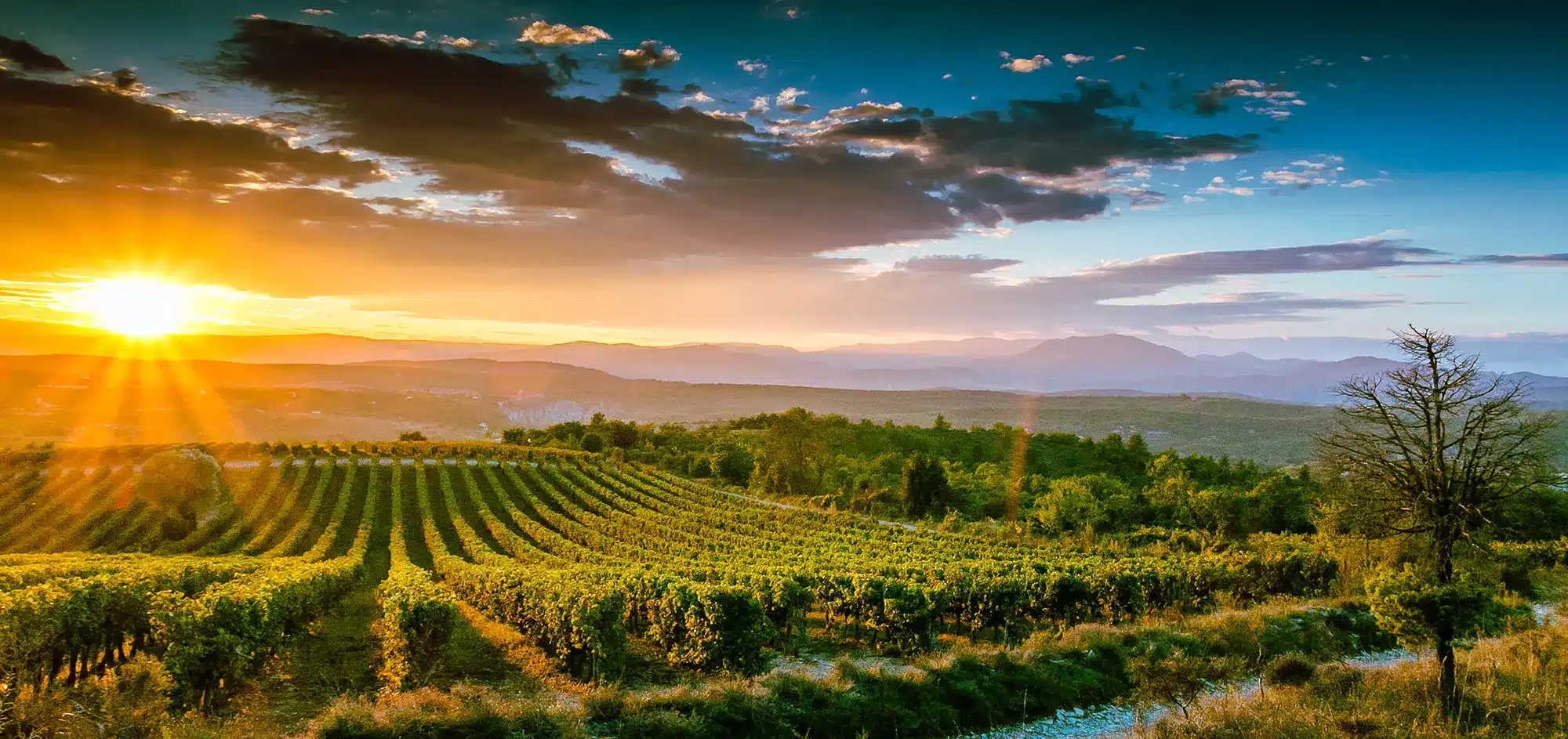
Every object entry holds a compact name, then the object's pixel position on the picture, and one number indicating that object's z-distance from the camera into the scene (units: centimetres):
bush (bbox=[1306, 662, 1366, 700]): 1795
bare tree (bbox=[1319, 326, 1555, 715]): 1482
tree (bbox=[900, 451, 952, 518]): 6425
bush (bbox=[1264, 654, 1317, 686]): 1953
